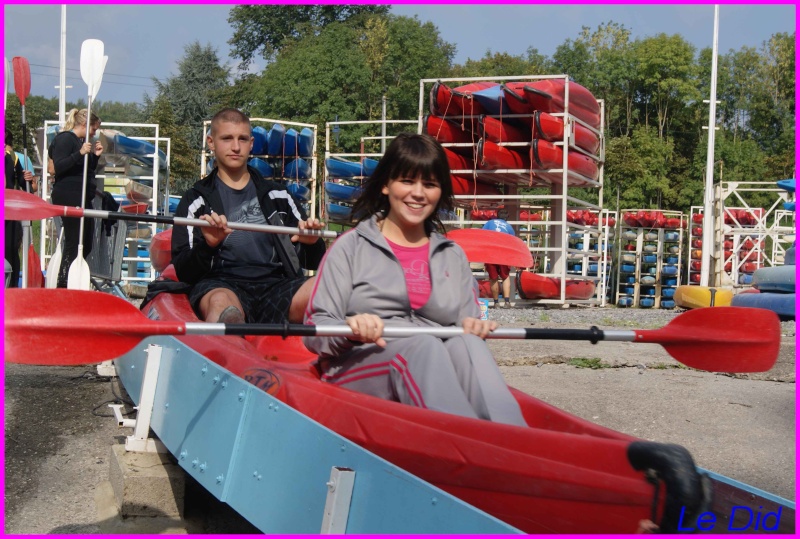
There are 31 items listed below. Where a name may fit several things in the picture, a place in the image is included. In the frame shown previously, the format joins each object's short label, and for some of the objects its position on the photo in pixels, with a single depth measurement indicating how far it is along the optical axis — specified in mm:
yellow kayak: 14516
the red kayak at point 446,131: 13570
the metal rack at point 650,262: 21344
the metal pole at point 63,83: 9047
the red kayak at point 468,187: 13590
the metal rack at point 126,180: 12961
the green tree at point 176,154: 32156
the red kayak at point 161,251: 5809
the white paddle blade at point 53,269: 8208
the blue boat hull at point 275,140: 15023
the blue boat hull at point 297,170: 15203
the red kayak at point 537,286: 13984
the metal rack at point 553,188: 13336
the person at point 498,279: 13375
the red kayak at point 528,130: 12992
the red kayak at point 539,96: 13078
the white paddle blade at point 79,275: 7352
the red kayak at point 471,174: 13477
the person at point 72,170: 8219
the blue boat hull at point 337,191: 16125
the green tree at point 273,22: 45250
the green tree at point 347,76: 36031
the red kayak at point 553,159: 12883
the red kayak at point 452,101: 13247
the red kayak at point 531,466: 2217
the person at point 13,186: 8906
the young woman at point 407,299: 2820
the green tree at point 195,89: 45156
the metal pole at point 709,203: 18984
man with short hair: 4438
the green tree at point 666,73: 35625
